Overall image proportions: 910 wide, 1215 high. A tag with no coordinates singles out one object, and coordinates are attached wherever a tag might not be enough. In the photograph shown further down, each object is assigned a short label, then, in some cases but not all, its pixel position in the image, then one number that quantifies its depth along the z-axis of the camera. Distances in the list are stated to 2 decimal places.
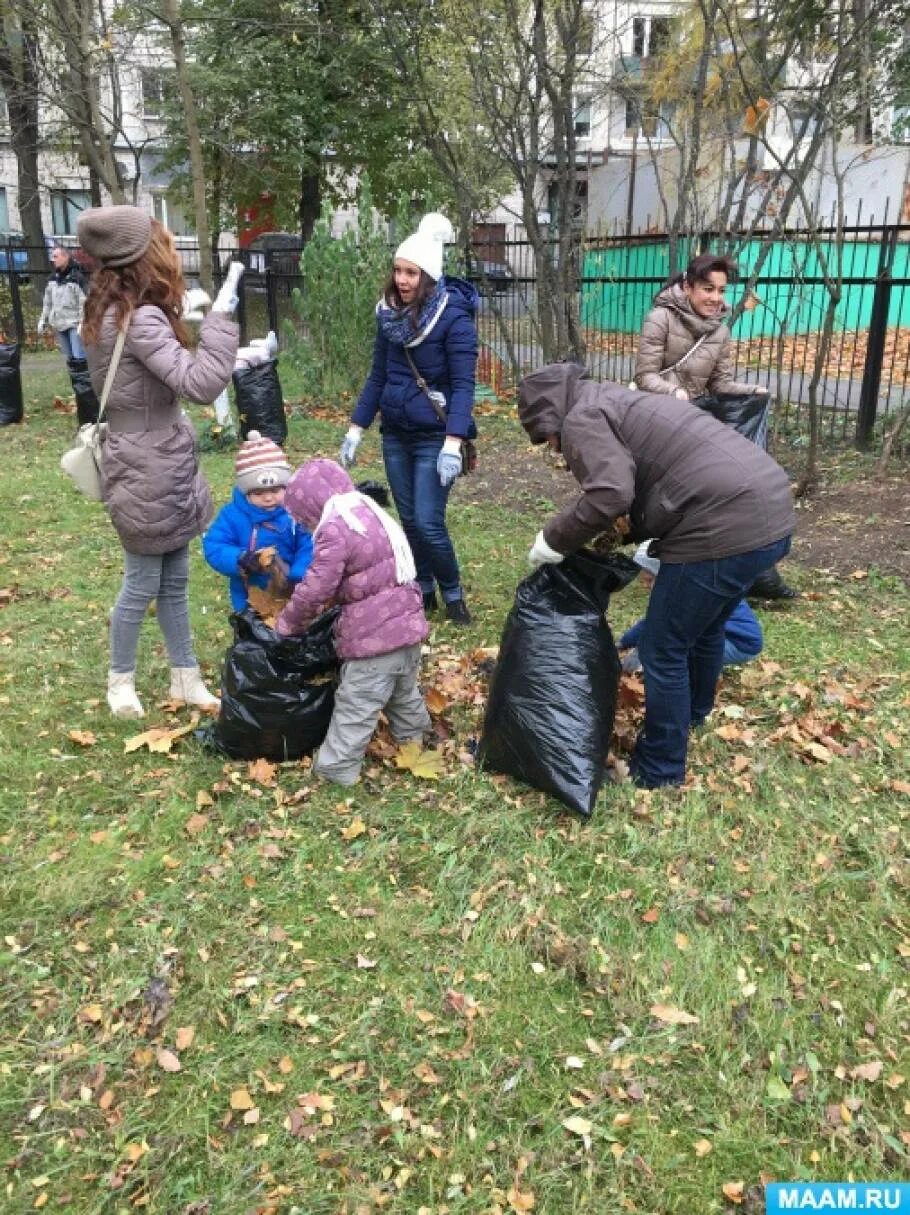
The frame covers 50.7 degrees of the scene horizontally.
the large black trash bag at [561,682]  3.05
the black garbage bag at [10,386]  9.95
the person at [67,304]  10.23
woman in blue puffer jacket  4.13
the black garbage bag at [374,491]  3.25
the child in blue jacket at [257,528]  3.41
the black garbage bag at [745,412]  4.68
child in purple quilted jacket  3.01
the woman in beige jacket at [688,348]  4.62
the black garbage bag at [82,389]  9.17
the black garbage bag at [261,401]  8.32
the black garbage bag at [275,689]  3.17
